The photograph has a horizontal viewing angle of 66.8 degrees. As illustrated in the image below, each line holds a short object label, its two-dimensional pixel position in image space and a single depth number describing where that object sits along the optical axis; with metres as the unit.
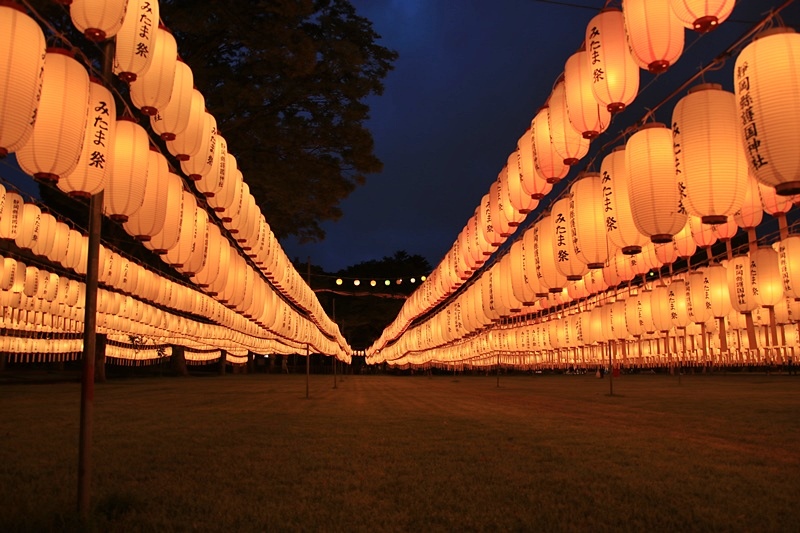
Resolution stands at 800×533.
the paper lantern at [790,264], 9.68
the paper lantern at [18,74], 3.54
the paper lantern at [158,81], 5.91
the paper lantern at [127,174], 5.42
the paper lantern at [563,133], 7.23
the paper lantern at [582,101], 6.62
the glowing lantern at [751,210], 8.33
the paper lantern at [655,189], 5.30
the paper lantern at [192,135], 6.97
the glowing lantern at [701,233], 10.72
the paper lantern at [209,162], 7.58
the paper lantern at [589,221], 7.18
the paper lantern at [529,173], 8.45
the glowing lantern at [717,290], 12.14
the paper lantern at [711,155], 4.62
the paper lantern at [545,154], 7.64
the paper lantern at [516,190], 9.26
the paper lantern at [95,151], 4.58
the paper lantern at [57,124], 4.19
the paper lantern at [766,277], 10.18
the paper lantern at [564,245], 7.64
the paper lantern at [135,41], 5.27
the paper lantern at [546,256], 8.57
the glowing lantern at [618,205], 6.56
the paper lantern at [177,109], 6.57
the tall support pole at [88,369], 4.20
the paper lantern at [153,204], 6.00
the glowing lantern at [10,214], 9.77
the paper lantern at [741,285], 10.59
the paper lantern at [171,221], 7.03
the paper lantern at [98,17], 4.51
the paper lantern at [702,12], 4.39
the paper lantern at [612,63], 6.09
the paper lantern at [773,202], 8.60
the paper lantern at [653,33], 4.98
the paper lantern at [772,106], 3.73
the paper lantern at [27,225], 10.21
